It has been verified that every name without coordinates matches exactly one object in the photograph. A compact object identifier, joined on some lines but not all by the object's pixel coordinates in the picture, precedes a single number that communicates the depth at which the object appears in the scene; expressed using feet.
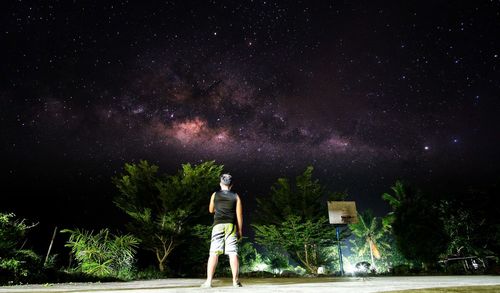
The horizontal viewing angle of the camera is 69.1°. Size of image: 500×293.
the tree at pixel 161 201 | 64.59
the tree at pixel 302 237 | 68.33
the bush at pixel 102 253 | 44.19
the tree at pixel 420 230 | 78.18
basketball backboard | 51.98
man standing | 16.43
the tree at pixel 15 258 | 31.50
